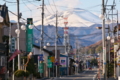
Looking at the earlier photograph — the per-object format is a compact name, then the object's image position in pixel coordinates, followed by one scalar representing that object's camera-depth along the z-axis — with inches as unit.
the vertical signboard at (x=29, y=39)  2477.9
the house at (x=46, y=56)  3299.7
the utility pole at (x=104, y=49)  1570.5
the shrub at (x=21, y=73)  1715.1
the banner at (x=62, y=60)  4207.7
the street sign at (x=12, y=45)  2346.7
